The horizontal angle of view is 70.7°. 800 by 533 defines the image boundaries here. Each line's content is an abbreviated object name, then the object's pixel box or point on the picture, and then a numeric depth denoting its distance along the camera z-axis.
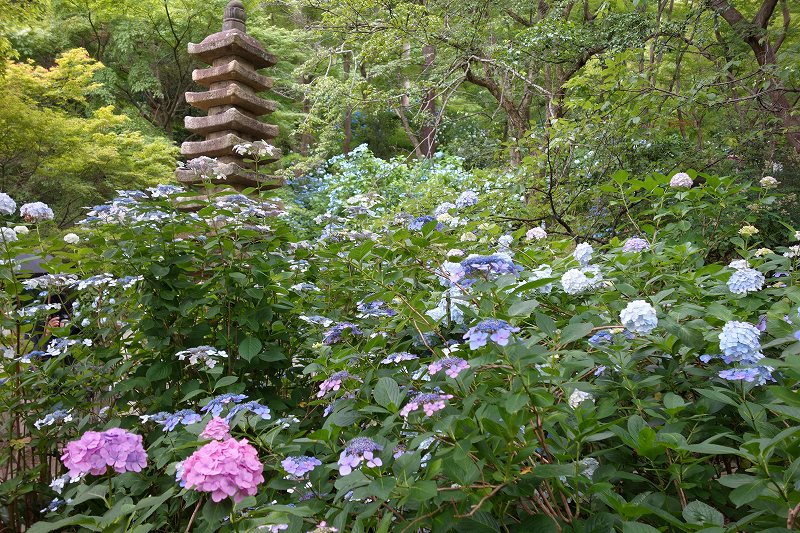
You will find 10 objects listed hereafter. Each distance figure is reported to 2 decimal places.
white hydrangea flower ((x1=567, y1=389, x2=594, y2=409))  1.16
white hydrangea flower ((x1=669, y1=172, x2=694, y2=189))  2.24
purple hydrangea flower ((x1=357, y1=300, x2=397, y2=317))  1.78
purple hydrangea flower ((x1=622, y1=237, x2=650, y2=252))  1.87
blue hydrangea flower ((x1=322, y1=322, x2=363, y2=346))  1.64
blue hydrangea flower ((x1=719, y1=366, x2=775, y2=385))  1.13
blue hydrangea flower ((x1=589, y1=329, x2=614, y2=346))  1.40
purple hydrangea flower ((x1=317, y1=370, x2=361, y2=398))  1.25
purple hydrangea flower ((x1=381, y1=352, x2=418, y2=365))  1.32
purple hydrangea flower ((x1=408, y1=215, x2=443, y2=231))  1.82
